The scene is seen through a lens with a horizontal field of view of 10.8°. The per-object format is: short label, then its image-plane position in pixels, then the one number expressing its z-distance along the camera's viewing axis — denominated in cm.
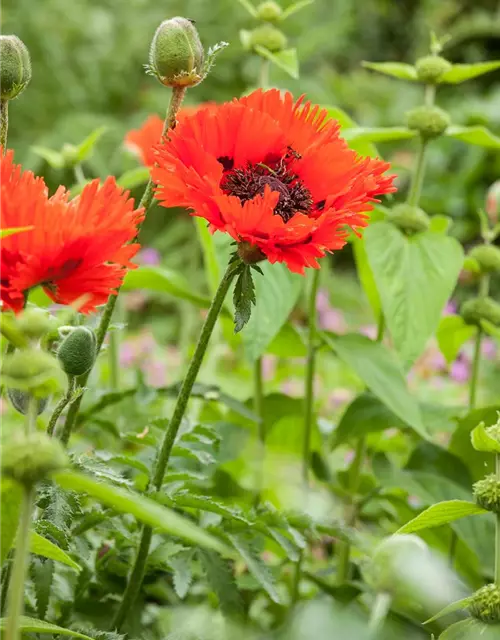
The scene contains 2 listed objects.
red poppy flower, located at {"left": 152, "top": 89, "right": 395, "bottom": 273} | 126
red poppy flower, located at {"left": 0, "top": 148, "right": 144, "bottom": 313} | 121
